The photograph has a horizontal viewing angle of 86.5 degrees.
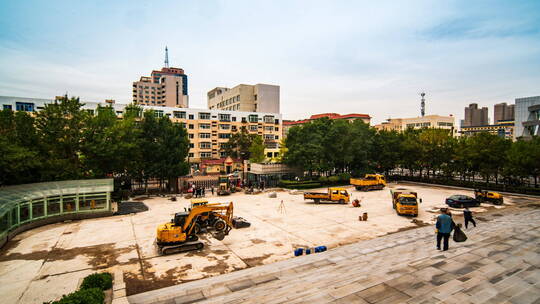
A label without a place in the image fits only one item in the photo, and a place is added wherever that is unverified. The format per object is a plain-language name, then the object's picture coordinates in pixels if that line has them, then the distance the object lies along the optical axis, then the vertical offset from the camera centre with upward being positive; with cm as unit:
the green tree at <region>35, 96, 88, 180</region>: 2905 +86
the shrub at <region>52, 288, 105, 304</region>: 871 -478
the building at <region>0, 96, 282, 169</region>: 6781 +494
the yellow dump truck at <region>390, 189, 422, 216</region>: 2578 -532
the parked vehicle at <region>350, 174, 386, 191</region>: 4116 -541
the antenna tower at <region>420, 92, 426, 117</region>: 15562 +2162
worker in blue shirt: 1358 -390
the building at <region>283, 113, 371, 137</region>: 12769 +1319
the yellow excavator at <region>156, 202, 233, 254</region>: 1738 -548
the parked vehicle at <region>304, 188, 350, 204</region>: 3194 -562
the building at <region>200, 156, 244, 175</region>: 6856 -480
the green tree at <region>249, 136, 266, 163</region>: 6258 -94
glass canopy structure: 2098 -458
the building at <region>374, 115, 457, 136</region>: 12619 +1099
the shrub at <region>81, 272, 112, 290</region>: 1117 -537
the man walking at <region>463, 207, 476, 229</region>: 1829 -446
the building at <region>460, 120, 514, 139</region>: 16315 +1070
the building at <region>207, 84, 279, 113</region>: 8838 +1498
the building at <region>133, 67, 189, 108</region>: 14938 +2882
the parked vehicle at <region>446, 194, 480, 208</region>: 2952 -583
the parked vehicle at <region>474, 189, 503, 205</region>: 3057 -558
